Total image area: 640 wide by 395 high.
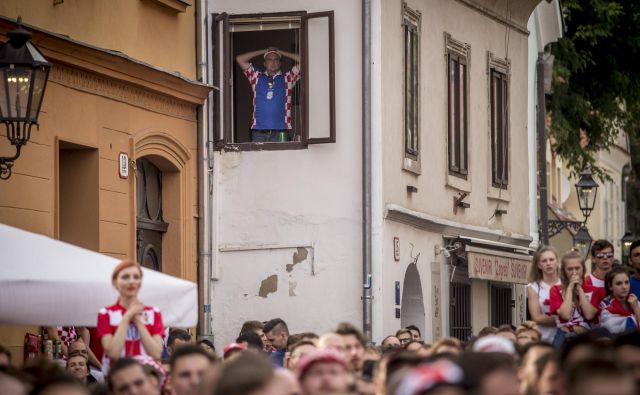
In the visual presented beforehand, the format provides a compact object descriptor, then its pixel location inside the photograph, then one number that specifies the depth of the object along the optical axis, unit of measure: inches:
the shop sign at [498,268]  1040.2
